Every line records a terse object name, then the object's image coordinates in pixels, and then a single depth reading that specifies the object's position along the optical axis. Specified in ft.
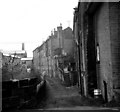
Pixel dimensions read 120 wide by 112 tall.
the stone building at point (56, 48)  129.47
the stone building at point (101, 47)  26.05
